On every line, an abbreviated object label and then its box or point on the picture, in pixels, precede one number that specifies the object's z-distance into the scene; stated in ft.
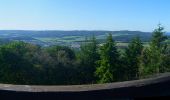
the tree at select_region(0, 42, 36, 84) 69.13
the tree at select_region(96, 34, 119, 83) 70.68
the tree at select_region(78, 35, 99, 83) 80.26
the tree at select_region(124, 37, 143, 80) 77.70
